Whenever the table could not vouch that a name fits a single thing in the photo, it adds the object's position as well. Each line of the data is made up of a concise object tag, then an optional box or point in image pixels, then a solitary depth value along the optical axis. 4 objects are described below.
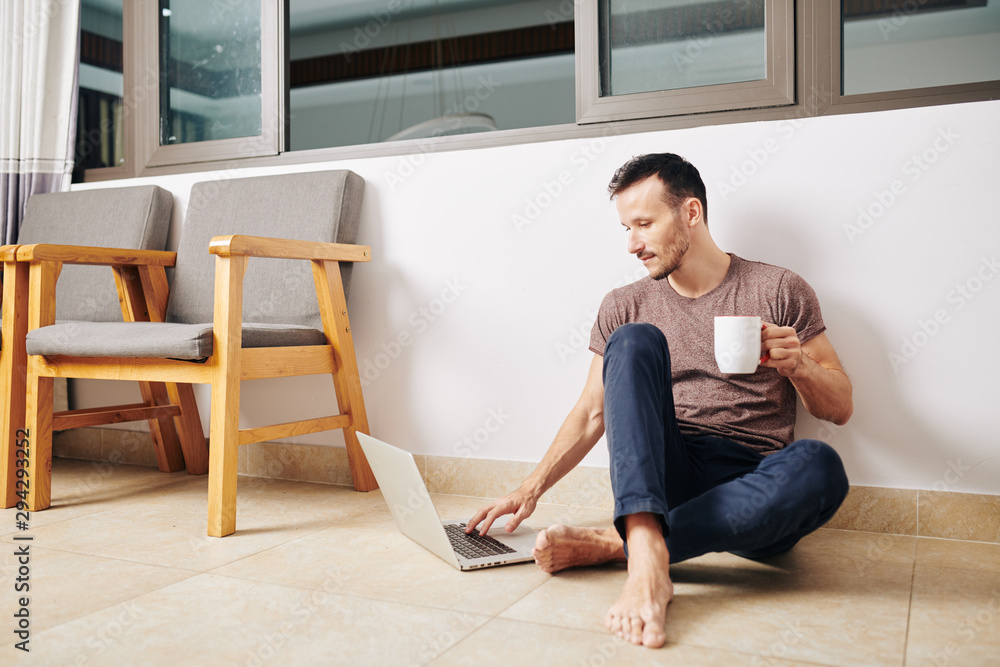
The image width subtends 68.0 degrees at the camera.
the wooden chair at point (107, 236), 2.24
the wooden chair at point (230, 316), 1.58
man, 1.12
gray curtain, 2.50
